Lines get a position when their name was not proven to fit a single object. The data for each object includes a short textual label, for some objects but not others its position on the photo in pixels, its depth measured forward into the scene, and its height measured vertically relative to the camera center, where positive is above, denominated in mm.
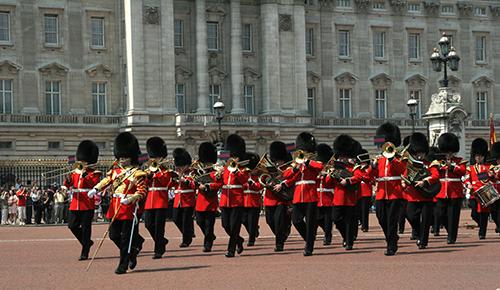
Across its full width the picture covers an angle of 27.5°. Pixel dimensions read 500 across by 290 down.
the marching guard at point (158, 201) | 18984 -1163
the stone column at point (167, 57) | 53406 +4290
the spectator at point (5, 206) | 38000 -2408
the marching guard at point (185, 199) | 20578 -1231
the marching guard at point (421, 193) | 18203 -1087
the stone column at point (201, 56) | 55031 +4431
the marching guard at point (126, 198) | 15617 -900
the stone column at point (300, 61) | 57250 +4198
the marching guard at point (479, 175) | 21156 -899
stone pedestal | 34000 +587
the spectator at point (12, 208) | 37781 -2470
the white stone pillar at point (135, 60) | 52219 +4068
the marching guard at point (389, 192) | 17453 -1007
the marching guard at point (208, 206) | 19375 -1308
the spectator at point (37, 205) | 36844 -2305
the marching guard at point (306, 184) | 17922 -862
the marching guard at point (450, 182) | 20047 -971
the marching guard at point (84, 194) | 18516 -984
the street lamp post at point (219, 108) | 41656 +1208
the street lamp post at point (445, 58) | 33469 +2457
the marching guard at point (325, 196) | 19266 -1155
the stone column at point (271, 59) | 56344 +4278
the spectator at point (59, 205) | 36844 -2336
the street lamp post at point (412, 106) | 42781 +1182
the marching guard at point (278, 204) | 19219 -1305
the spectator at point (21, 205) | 37125 -2325
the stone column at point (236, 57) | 56125 +4407
